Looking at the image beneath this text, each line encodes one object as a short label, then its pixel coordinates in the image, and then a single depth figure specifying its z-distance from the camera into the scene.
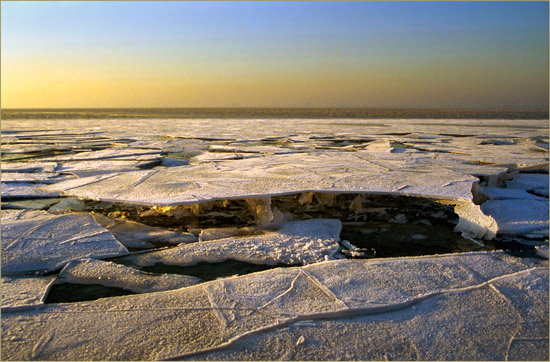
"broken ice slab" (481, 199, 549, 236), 3.01
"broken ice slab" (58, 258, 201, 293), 2.11
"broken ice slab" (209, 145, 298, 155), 6.90
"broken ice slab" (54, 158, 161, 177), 4.72
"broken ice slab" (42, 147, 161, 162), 5.99
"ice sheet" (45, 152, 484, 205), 3.35
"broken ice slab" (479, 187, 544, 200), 3.80
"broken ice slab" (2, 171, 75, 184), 4.36
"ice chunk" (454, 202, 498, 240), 2.98
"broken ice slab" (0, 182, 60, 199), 3.79
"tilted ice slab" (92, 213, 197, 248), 2.80
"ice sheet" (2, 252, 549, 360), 1.52
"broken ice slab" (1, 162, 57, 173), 5.05
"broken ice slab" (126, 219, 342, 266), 2.47
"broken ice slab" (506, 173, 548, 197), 4.24
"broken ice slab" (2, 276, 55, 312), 1.84
